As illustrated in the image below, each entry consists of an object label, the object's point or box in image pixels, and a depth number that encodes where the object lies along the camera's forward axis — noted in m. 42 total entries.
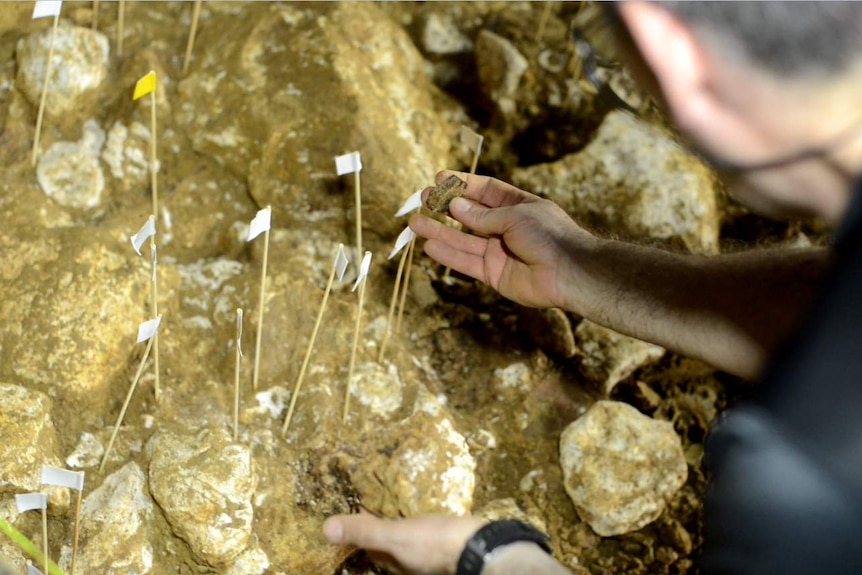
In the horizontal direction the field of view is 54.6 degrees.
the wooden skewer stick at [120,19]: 1.85
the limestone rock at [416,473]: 1.50
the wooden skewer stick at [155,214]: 1.48
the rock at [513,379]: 1.79
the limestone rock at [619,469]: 1.65
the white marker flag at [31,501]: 1.28
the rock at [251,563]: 1.46
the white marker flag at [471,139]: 1.69
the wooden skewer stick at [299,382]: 1.53
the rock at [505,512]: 1.60
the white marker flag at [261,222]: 1.47
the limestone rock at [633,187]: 1.97
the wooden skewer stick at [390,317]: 1.62
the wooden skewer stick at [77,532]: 1.28
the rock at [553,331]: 1.80
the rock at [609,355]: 1.79
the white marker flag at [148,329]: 1.43
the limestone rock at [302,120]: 1.85
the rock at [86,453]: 1.47
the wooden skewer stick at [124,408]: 1.42
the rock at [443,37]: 2.28
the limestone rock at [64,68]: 1.80
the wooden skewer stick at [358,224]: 1.56
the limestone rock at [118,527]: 1.39
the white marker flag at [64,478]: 1.28
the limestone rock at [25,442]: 1.38
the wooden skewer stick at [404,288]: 1.62
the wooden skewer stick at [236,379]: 1.43
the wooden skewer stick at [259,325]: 1.47
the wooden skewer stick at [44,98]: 1.66
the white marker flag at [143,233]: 1.46
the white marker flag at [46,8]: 1.66
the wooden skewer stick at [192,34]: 1.85
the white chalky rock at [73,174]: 1.75
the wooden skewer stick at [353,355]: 1.52
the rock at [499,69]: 2.18
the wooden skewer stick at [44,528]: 1.27
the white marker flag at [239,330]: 1.41
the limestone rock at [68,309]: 1.52
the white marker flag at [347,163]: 1.56
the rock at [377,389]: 1.63
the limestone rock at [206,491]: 1.42
